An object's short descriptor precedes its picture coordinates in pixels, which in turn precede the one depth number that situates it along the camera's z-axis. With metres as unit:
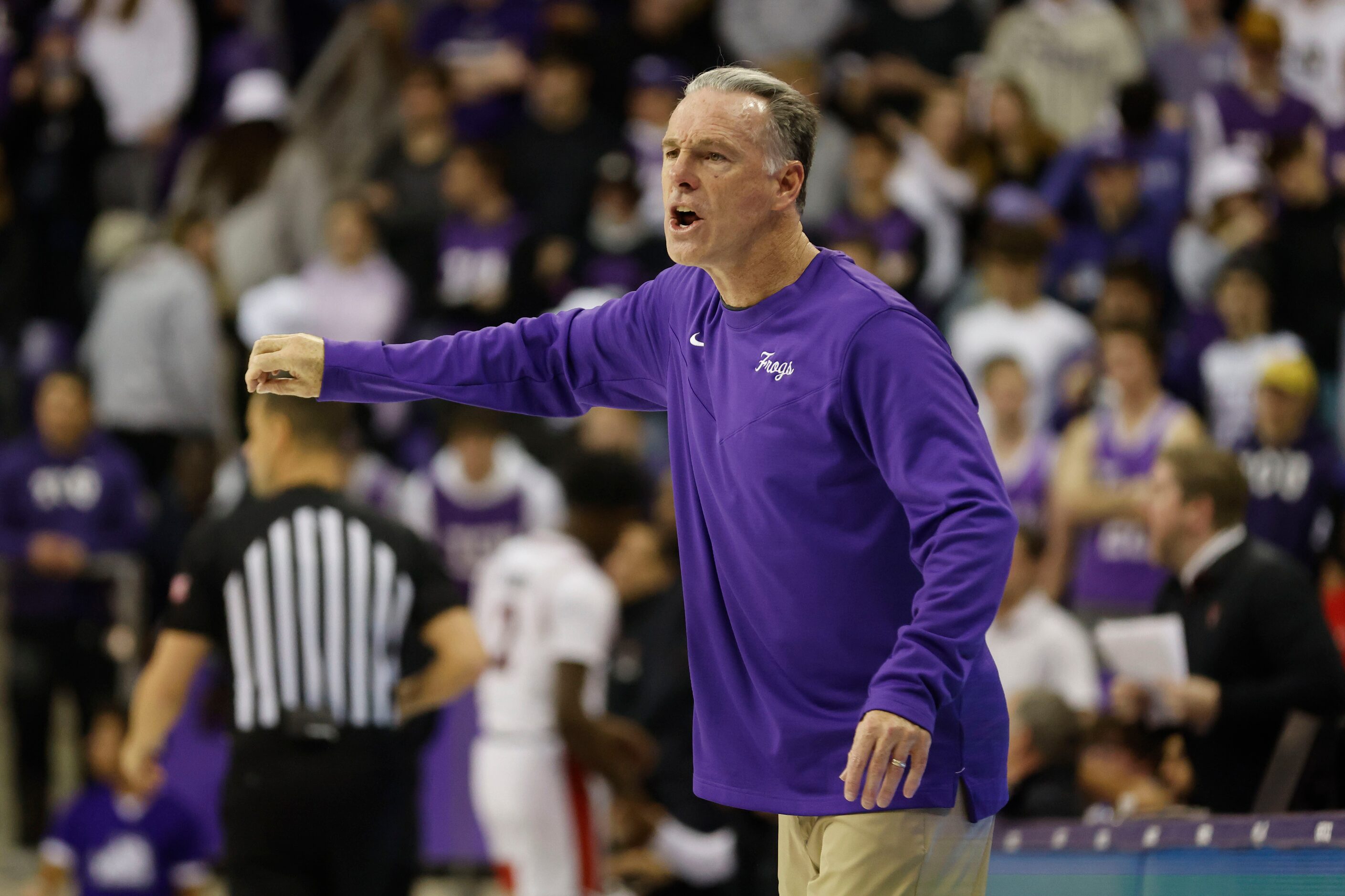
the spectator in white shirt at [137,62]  26.30
